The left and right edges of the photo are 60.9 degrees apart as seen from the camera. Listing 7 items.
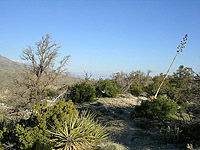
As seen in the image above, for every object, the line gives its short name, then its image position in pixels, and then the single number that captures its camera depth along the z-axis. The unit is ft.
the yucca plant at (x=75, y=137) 14.94
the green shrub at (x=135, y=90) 61.62
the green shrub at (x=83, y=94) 46.49
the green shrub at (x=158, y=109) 28.68
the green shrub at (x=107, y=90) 50.55
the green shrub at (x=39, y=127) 14.21
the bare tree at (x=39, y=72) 43.42
